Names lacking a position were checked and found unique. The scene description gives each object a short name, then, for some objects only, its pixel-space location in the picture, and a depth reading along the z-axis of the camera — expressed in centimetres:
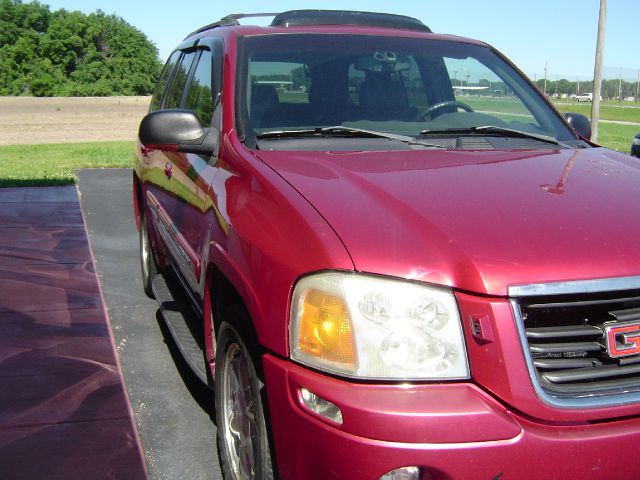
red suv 214
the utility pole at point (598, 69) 1653
